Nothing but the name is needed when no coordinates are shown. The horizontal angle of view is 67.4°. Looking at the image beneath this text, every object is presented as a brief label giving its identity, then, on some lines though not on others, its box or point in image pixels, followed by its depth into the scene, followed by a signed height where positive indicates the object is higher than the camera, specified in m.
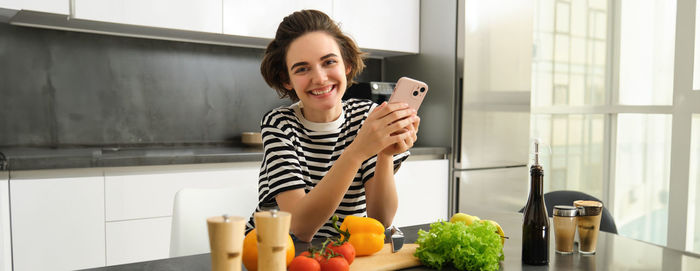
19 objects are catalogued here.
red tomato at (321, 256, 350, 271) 0.82 -0.25
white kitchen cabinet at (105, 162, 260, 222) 2.01 -0.32
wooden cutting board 0.92 -0.28
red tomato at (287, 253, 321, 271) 0.81 -0.25
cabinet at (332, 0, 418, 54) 2.81 +0.46
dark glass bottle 0.97 -0.22
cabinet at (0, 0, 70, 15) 1.98 +0.38
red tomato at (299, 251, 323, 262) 0.84 -0.24
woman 1.18 -0.07
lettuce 0.90 -0.25
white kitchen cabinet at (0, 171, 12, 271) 1.79 -0.41
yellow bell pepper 0.95 -0.24
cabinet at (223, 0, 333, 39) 2.48 +0.43
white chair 1.34 -0.29
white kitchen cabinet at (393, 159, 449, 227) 2.73 -0.46
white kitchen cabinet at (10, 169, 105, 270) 1.84 -0.42
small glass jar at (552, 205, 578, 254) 1.02 -0.24
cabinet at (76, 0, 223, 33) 2.18 +0.40
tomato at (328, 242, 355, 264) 0.88 -0.24
